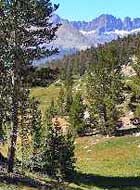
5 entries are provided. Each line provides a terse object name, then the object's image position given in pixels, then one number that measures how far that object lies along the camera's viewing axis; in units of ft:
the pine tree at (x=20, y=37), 122.83
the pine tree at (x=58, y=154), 130.31
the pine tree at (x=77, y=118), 295.69
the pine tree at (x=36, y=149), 140.50
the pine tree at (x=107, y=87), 268.00
